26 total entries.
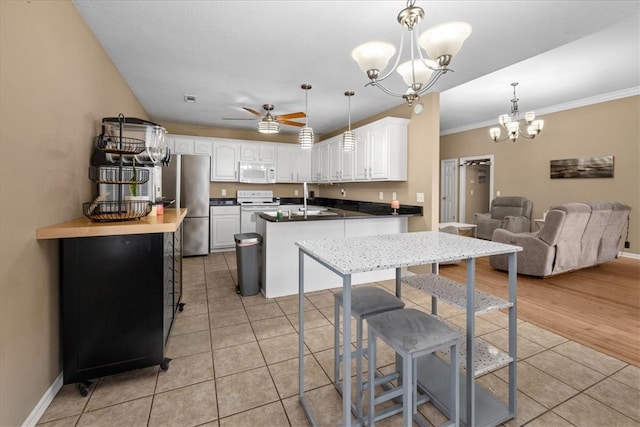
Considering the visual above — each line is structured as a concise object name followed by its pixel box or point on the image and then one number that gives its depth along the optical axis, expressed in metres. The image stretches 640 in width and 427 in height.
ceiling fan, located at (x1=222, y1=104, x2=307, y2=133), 3.69
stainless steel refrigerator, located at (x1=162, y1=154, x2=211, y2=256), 4.85
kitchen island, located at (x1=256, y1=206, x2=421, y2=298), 3.30
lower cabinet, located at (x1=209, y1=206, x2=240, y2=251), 5.52
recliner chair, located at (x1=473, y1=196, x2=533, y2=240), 5.82
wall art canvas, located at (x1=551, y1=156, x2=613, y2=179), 5.04
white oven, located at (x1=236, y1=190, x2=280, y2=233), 5.80
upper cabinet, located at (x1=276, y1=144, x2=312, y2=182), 6.34
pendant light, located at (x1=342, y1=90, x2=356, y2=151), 3.82
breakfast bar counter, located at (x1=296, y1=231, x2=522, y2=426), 1.22
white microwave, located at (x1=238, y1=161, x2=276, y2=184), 5.94
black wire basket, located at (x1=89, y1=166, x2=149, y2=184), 1.95
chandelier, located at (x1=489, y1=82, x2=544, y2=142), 4.73
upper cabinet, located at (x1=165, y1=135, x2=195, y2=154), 5.52
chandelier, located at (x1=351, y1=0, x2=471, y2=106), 1.51
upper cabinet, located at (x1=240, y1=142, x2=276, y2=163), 5.98
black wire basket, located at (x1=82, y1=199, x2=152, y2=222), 1.86
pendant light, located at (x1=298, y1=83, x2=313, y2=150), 3.61
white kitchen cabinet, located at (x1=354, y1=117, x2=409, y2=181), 4.16
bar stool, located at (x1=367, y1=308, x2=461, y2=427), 1.18
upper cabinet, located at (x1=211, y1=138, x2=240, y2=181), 5.78
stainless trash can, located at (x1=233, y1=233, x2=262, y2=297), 3.32
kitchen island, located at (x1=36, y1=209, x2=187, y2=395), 1.68
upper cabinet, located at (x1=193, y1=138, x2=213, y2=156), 5.64
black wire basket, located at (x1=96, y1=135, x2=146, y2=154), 2.03
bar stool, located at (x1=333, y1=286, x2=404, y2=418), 1.55
